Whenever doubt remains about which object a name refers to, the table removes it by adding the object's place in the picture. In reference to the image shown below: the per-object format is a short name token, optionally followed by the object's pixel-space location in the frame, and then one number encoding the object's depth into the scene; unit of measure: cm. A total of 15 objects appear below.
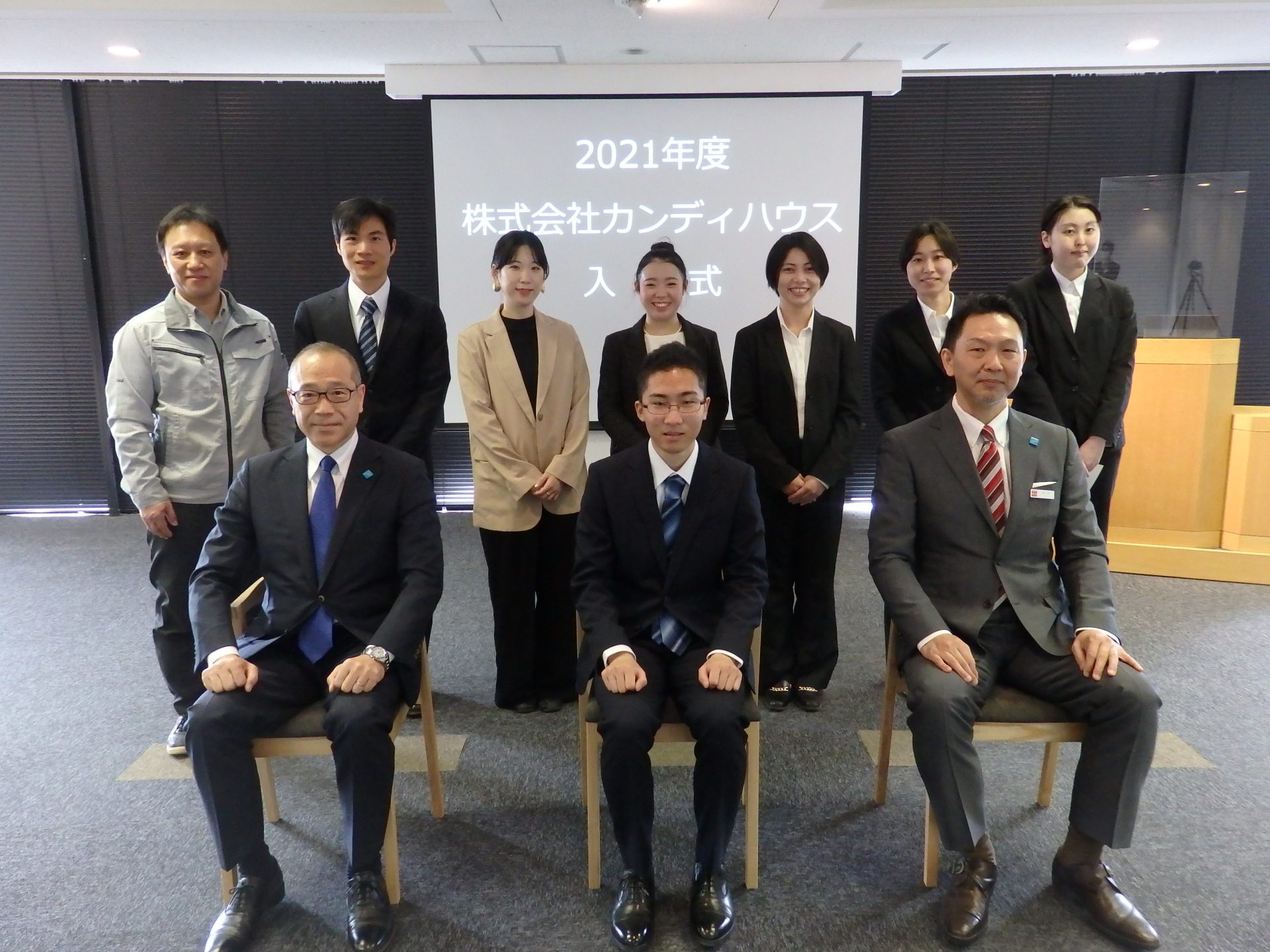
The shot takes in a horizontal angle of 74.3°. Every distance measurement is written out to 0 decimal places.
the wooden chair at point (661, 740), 185
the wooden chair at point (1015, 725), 184
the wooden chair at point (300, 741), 180
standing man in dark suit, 263
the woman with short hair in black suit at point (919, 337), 276
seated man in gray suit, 178
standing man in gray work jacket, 240
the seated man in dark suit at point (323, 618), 175
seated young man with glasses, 182
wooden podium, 411
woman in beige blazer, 274
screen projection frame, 480
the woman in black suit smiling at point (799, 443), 273
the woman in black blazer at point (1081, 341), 299
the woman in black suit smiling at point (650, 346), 271
